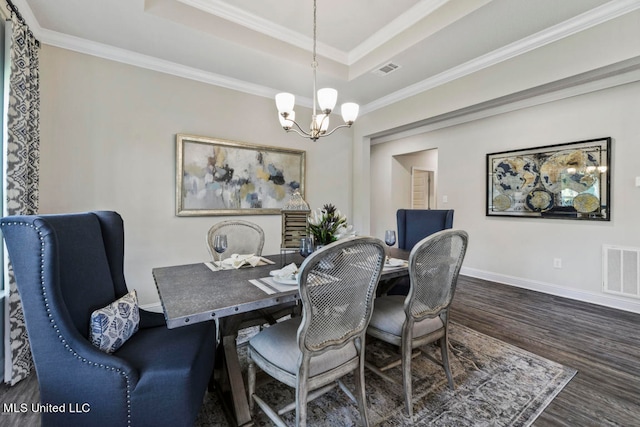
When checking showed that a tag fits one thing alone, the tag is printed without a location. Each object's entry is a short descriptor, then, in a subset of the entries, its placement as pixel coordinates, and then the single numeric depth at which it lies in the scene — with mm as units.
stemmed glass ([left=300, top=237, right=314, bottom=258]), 1784
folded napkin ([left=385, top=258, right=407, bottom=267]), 1934
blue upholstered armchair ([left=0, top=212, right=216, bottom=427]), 1088
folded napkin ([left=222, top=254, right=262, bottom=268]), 1928
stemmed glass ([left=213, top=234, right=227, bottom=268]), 1903
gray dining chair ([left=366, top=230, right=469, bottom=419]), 1539
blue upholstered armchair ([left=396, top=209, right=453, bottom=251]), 2586
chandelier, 2156
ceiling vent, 3114
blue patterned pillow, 1289
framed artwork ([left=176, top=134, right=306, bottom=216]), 3215
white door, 6777
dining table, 1206
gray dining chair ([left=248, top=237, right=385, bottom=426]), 1159
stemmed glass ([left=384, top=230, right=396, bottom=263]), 2205
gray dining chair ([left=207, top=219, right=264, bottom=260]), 2418
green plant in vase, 1895
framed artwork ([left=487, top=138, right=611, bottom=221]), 3375
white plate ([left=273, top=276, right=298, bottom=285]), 1522
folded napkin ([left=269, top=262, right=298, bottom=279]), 1586
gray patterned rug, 1575
